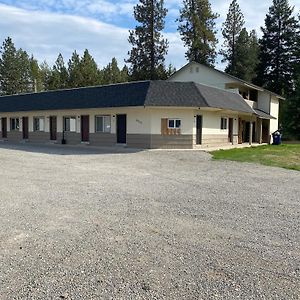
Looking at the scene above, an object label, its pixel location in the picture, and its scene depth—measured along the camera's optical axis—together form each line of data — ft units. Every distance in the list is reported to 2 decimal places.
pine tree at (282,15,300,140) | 130.32
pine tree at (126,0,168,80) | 158.30
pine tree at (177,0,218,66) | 165.17
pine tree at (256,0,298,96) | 173.88
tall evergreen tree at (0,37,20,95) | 197.36
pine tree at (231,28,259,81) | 171.01
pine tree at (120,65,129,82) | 205.00
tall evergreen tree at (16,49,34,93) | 203.78
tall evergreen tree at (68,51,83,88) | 172.65
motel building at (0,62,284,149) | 75.51
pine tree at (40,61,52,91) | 228.70
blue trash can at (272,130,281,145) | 111.14
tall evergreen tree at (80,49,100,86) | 173.29
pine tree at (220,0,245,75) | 179.22
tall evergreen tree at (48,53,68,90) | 180.75
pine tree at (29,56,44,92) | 222.36
